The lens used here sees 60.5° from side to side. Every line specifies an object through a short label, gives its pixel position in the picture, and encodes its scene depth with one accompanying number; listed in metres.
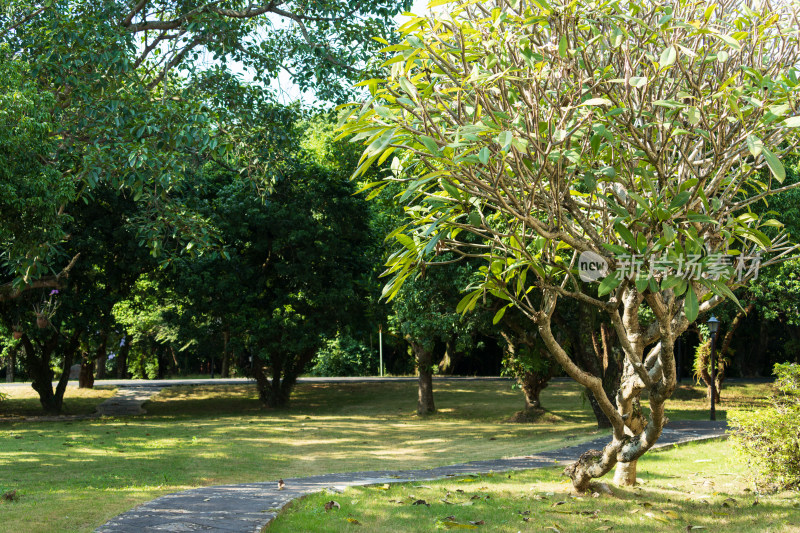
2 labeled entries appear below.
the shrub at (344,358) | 35.22
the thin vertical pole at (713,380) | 17.41
